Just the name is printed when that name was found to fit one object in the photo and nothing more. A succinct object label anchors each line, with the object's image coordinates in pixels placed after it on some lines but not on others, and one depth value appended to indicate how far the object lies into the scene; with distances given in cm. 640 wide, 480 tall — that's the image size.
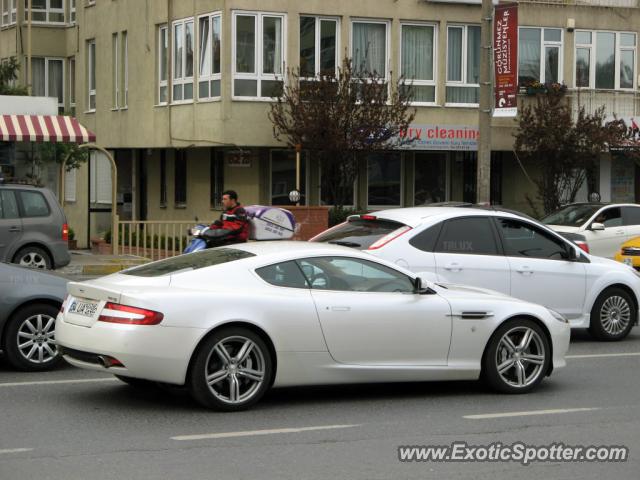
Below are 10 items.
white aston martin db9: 858
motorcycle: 1622
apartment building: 2781
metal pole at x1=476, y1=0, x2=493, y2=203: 2186
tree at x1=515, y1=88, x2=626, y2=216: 2870
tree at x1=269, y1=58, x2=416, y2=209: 2661
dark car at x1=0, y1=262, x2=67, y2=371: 1062
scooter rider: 1612
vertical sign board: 2523
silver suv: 1955
